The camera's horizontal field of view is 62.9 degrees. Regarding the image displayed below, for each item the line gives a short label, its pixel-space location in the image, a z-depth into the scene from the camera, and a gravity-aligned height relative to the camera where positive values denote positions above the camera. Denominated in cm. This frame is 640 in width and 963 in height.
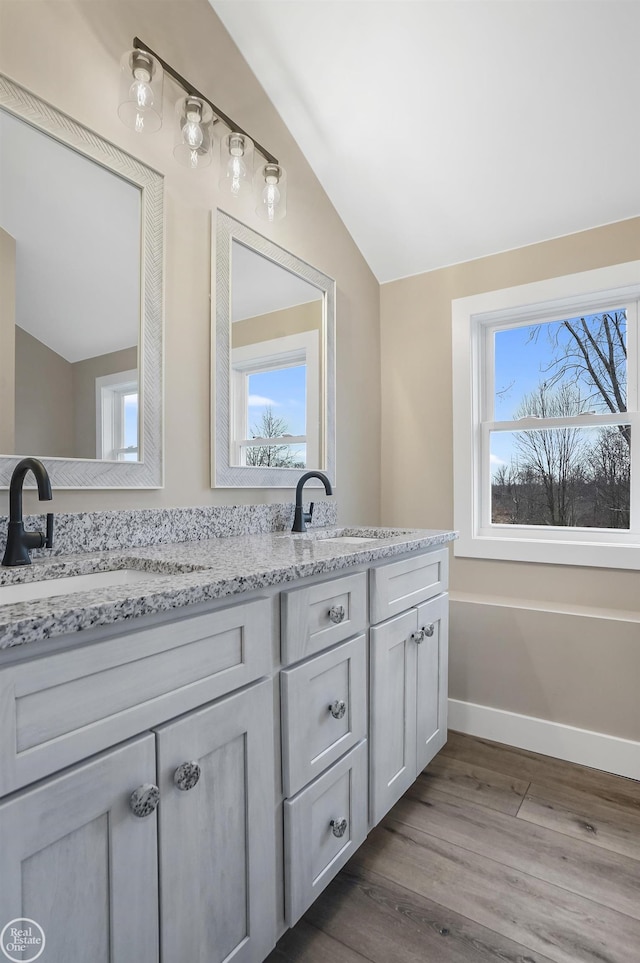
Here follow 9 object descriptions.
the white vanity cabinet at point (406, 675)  150 -60
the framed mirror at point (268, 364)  181 +48
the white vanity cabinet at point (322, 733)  115 -59
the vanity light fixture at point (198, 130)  142 +110
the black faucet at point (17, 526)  113 -8
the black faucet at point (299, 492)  199 -1
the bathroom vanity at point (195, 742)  70 -45
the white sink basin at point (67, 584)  107 -21
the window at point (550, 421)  221 +31
